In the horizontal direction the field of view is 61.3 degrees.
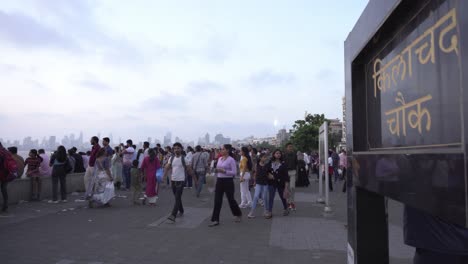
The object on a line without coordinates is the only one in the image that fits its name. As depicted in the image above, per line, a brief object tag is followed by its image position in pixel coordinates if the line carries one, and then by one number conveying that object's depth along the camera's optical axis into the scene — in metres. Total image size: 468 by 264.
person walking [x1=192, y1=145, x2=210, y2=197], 14.82
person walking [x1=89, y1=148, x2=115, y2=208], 11.11
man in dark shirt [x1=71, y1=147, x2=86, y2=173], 15.59
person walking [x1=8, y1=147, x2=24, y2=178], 12.17
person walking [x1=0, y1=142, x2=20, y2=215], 9.54
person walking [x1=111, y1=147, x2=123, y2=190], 15.78
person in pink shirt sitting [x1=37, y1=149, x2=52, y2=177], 13.10
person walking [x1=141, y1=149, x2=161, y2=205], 11.59
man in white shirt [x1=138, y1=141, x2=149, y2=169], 14.45
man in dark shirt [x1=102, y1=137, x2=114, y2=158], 12.42
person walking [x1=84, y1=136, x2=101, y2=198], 11.48
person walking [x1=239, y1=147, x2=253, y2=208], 11.47
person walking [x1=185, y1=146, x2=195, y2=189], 17.27
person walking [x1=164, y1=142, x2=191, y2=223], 9.07
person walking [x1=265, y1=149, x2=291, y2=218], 10.08
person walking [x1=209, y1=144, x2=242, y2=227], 9.05
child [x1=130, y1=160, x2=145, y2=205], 12.02
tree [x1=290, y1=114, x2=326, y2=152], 45.31
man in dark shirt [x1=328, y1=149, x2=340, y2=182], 19.66
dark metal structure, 1.26
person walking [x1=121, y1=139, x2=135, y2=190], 15.80
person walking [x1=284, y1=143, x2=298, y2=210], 11.86
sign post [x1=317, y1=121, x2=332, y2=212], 9.86
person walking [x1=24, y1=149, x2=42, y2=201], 12.20
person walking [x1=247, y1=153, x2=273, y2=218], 10.01
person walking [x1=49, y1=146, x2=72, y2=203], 12.19
